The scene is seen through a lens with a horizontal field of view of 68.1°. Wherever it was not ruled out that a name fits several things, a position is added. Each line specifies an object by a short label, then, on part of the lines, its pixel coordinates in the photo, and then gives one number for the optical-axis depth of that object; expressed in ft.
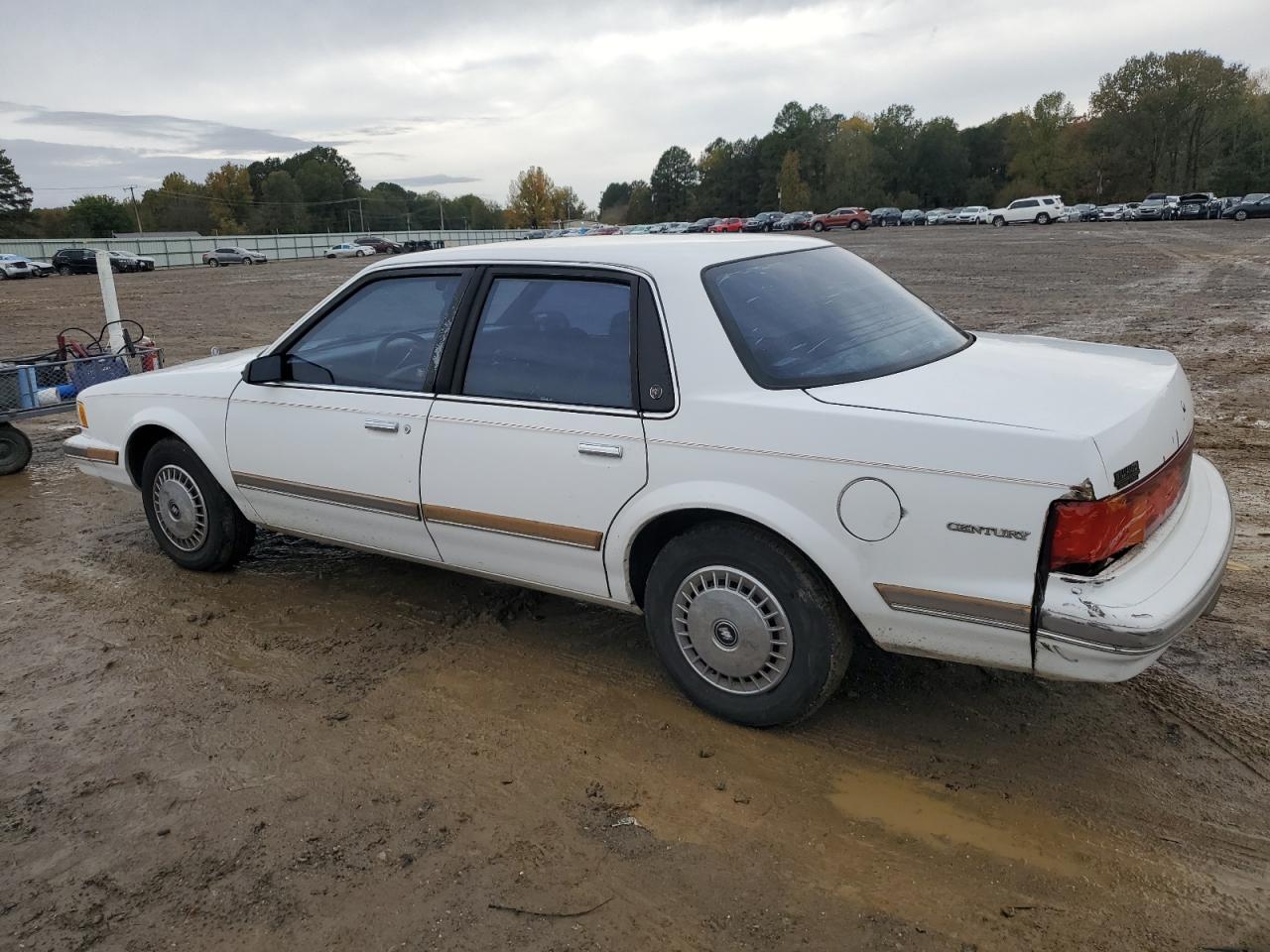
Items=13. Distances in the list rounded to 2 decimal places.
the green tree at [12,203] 278.46
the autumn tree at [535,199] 398.21
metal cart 23.75
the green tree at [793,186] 336.08
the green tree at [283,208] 358.43
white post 27.86
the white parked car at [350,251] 209.36
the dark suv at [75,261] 147.95
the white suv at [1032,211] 178.91
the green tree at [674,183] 408.67
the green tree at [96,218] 308.19
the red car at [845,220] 202.59
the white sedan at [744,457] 8.96
